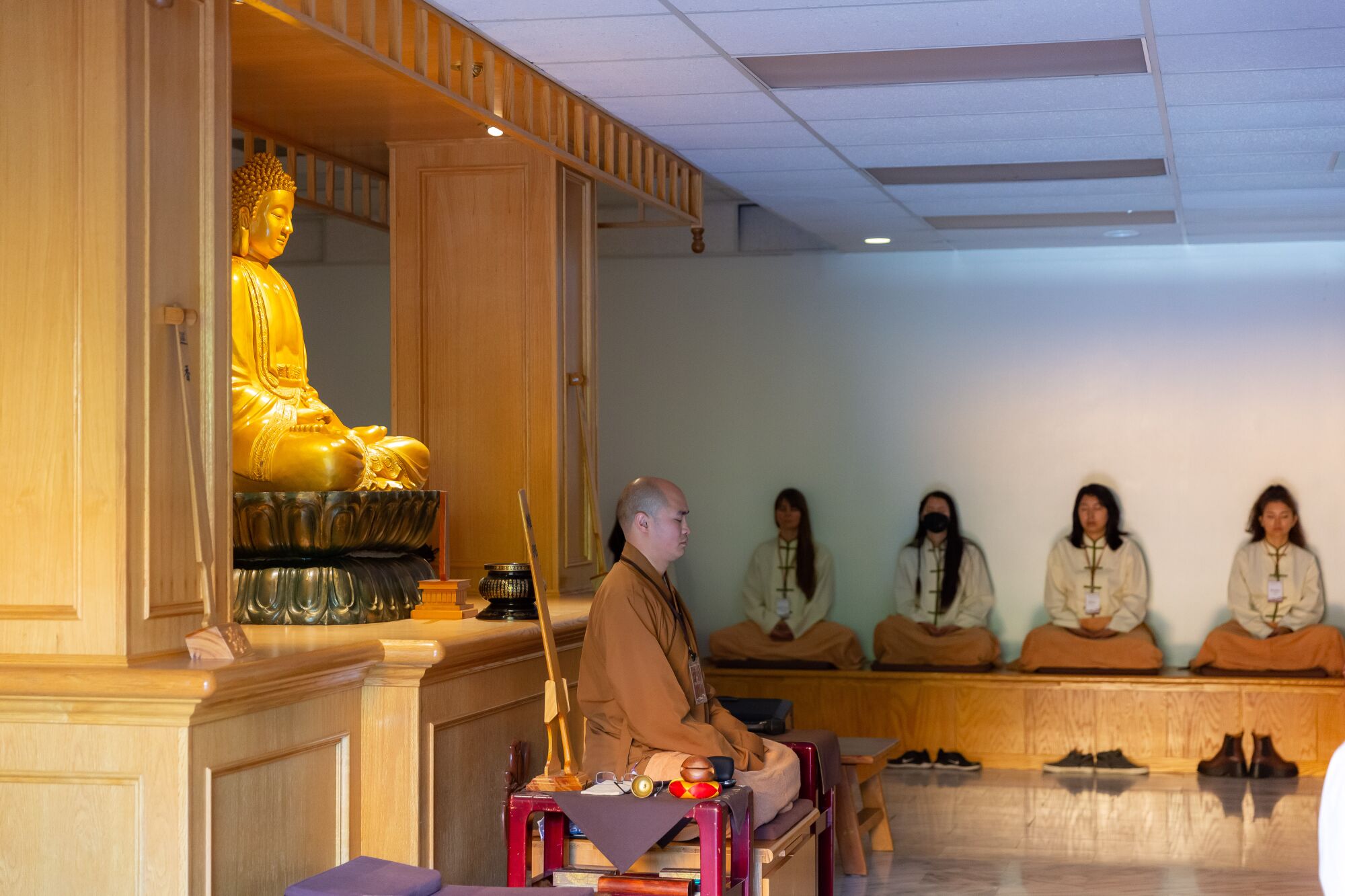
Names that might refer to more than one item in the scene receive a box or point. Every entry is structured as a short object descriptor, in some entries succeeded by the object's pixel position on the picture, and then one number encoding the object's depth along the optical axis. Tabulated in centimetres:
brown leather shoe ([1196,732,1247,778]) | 695
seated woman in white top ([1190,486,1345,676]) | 719
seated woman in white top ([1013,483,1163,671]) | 741
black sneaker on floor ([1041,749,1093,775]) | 715
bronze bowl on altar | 425
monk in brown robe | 360
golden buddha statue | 402
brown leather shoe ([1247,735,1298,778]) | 689
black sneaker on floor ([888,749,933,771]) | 722
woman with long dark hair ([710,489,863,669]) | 768
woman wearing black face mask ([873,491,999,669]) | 762
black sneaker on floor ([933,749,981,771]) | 718
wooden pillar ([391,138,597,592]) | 501
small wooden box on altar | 413
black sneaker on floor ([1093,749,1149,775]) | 707
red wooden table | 330
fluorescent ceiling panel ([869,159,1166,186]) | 561
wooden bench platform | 697
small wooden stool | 513
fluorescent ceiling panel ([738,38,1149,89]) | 412
